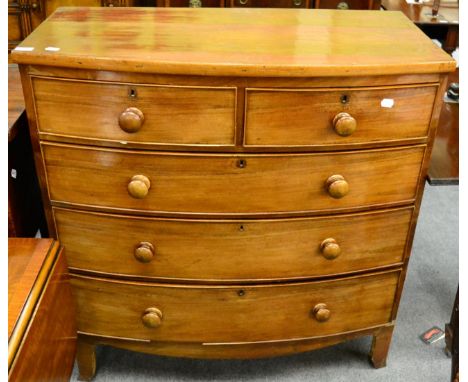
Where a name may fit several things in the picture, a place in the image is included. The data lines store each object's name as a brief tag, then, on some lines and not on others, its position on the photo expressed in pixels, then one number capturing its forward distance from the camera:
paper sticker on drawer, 1.27
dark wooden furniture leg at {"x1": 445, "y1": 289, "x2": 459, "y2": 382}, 1.33
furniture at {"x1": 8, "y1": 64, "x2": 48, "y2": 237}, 1.36
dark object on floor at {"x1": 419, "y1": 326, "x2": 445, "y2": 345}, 1.92
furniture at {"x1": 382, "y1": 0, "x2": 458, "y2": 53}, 2.50
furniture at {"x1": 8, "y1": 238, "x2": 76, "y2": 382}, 1.04
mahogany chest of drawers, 1.22
